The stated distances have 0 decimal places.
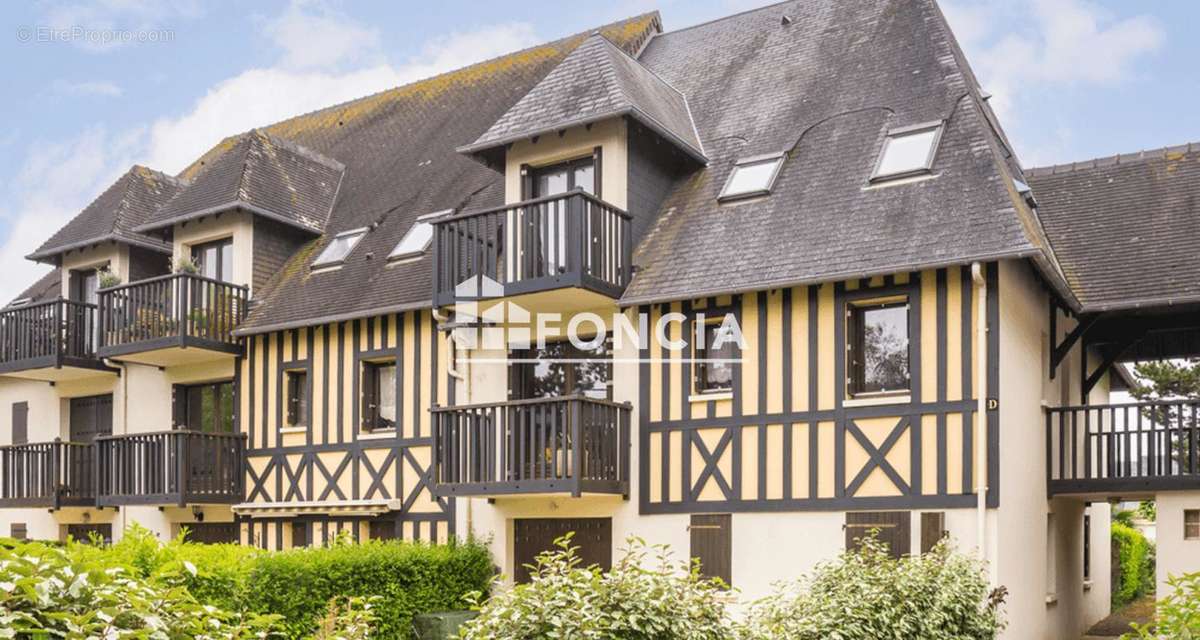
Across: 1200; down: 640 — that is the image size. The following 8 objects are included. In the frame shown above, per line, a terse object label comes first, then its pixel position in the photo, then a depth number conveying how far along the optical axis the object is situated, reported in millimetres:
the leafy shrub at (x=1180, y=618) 6742
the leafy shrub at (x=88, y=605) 3932
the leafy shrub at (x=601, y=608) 6211
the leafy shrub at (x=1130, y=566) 21172
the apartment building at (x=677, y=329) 13266
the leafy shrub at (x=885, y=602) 9367
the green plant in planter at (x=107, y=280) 20031
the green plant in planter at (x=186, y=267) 18875
